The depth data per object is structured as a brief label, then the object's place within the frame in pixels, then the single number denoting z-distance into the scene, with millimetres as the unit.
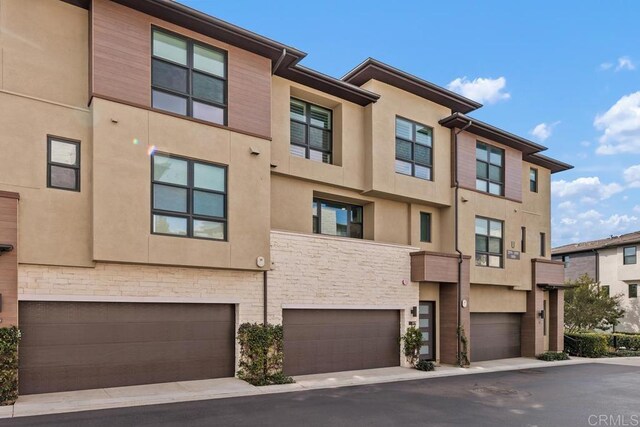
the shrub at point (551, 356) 19000
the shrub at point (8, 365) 9047
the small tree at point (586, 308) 26484
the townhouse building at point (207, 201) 10172
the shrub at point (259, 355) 12094
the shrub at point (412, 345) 15391
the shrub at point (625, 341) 24188
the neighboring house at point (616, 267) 32812
